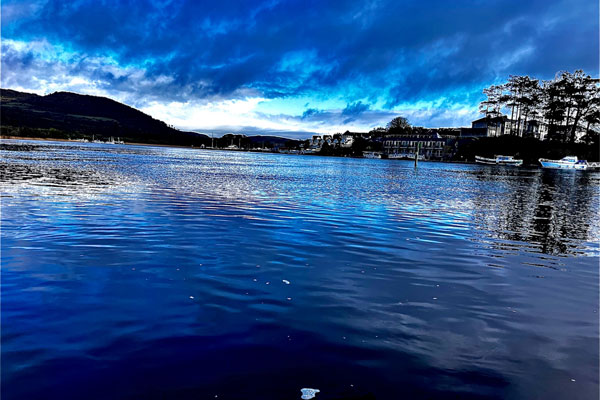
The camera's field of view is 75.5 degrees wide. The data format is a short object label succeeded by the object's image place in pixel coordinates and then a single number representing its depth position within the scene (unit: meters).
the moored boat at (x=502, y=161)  127.75
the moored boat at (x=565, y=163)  113.31
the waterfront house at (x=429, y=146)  186.25
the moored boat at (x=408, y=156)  189.88
